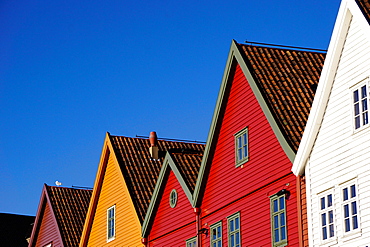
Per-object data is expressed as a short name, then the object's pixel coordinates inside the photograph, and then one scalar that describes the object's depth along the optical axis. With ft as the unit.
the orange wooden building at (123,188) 124.36
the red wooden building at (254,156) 85.15
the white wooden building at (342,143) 73.26
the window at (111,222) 131.95
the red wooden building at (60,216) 153.89
